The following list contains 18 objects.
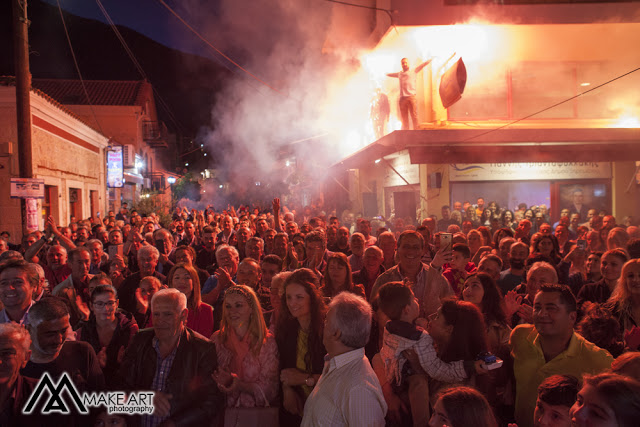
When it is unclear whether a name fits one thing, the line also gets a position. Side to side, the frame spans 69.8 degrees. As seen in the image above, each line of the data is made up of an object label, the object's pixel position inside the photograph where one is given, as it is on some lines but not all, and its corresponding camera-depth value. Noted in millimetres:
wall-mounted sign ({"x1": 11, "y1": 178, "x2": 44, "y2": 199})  8789
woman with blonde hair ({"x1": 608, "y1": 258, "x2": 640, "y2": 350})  3752
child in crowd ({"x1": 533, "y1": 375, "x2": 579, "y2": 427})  2232
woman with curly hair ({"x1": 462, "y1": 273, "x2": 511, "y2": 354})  3752
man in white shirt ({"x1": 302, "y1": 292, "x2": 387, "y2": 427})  2352
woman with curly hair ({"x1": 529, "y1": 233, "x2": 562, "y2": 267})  6559
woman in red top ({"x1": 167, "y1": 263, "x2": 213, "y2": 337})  4234
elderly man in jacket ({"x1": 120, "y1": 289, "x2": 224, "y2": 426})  3037
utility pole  8961
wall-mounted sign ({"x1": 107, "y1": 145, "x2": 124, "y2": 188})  23000
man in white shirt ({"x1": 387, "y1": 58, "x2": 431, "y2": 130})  14094
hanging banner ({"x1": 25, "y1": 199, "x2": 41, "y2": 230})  9031
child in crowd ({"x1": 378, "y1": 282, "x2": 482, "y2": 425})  2828
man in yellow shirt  2924
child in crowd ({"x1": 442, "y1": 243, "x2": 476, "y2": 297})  5648
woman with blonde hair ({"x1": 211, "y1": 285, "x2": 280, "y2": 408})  3248
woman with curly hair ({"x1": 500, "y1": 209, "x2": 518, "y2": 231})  12180
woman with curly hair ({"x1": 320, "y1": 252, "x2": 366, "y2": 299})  4887
